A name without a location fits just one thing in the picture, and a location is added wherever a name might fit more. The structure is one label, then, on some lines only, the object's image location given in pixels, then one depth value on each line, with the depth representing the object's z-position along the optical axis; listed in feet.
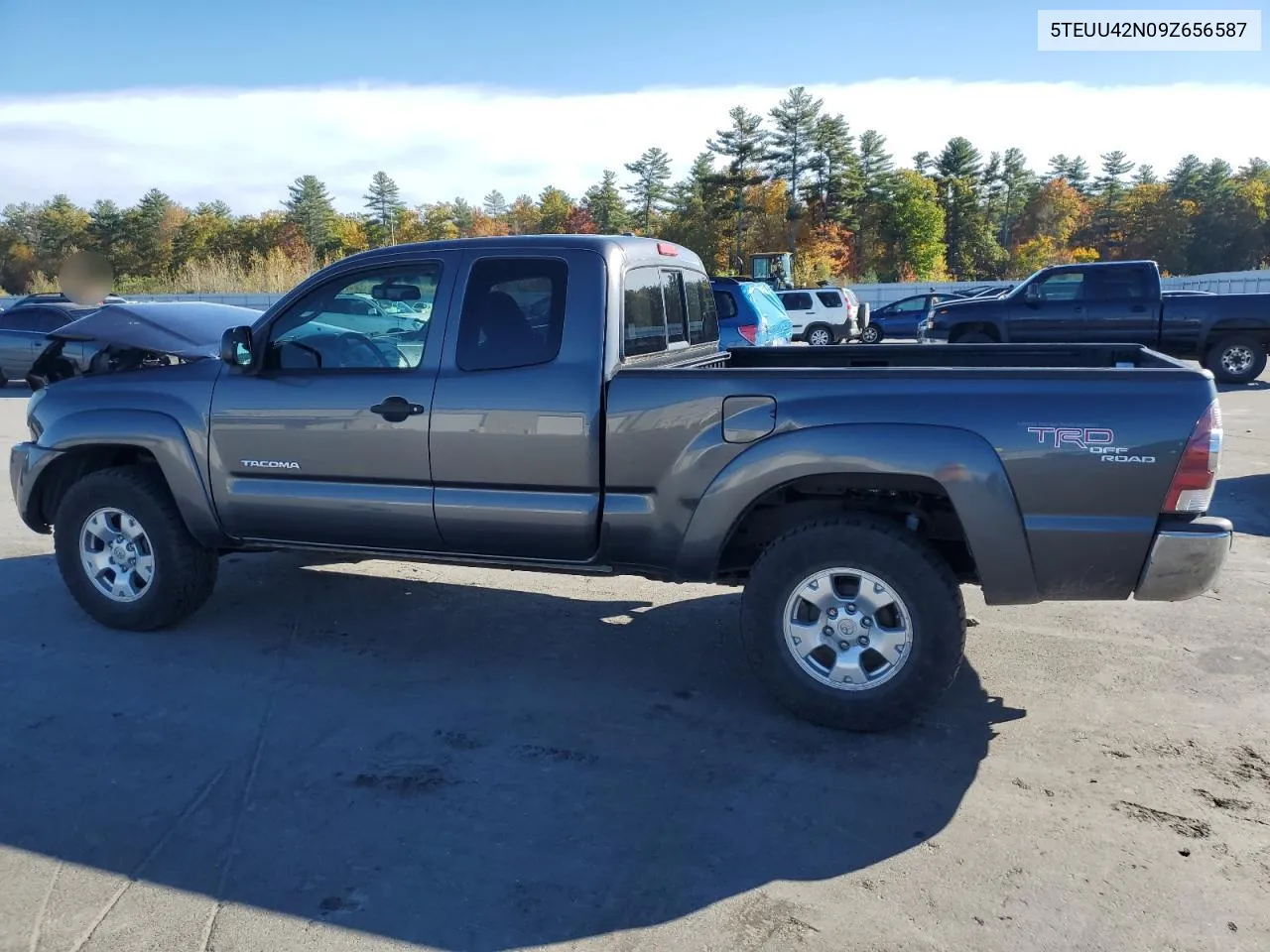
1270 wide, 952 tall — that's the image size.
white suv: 85.51
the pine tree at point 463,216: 254.96
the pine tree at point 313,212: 220.47
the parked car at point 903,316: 99.96
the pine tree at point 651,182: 242.78
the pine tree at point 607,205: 235.61
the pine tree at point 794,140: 223.71
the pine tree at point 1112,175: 299.99
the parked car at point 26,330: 59.88
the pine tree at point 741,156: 221.87
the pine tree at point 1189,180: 262.67
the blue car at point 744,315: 45.16
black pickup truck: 52.54
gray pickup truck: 12.29
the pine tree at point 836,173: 228.02
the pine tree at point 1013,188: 288.51
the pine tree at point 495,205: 304.50
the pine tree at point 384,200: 274.98
